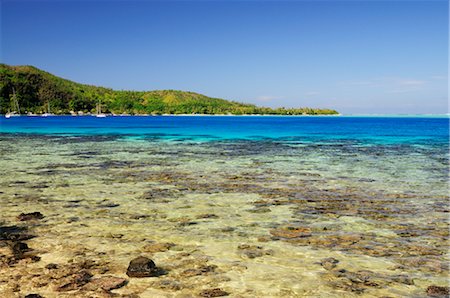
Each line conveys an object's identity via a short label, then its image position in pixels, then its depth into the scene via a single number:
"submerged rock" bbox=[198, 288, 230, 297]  6.62
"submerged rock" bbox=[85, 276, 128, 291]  6.81
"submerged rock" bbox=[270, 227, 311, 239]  10.14
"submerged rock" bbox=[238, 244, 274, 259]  8.69
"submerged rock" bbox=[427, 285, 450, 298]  6.76
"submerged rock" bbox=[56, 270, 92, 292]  6.77
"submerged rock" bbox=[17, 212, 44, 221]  11.38
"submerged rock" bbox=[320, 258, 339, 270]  8.01
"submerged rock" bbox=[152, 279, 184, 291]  6.89
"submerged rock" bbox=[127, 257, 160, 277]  7.37
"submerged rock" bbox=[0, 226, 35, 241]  9.62
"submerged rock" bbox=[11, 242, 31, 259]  8.36
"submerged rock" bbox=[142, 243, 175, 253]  8.89
